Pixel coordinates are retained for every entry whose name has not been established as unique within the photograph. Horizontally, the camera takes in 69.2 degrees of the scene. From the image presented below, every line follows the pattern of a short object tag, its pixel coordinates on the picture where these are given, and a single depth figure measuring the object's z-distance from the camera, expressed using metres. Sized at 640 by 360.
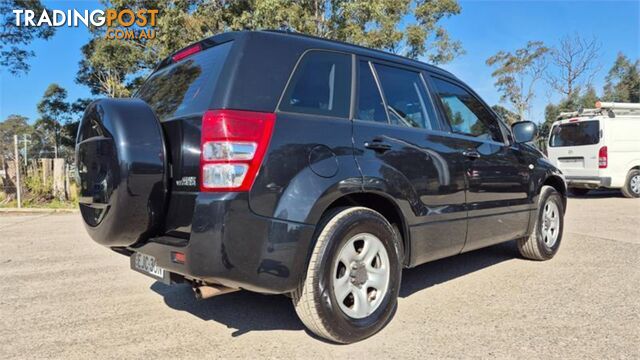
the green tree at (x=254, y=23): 14.21
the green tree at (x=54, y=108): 29.80
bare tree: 33.19
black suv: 2.38
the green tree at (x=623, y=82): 38.12
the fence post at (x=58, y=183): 11.20
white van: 11.26
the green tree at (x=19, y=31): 15.89
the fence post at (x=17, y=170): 10.45
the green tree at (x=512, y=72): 38.28
